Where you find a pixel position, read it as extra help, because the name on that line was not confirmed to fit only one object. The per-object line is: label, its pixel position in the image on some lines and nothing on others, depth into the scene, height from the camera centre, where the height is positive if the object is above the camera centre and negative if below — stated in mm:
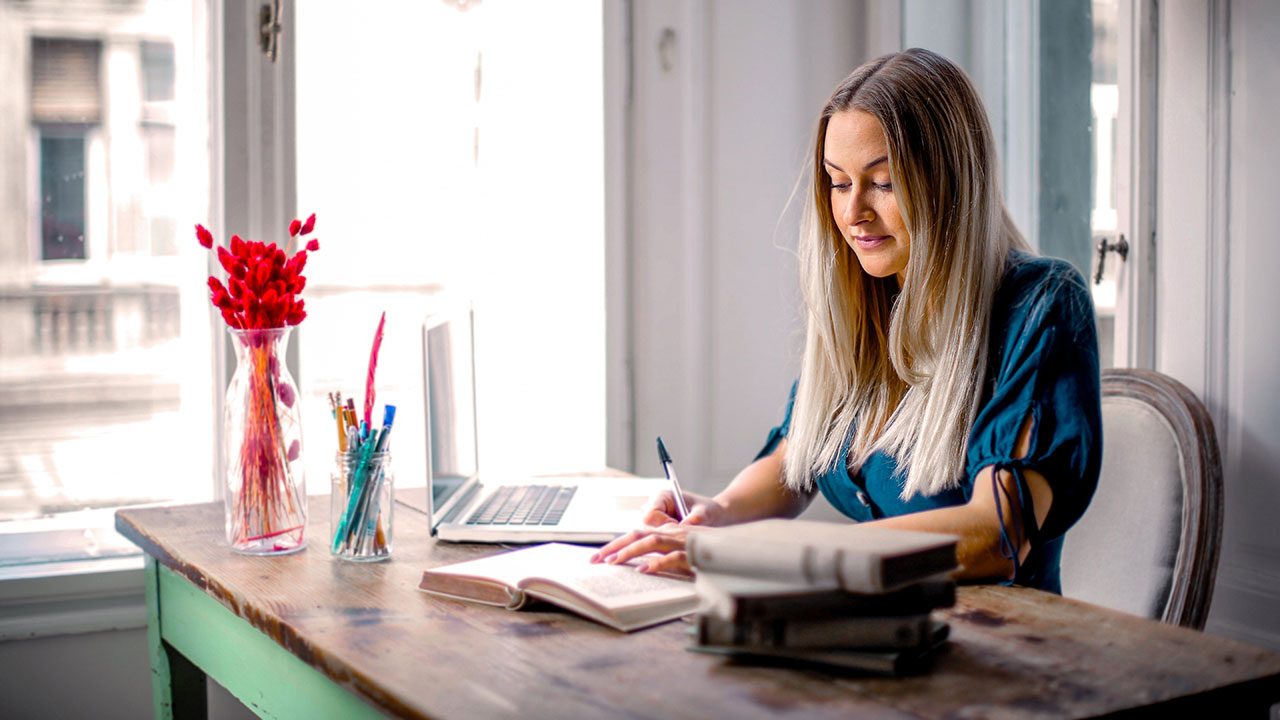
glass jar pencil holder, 1346 -256
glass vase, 1377 -190
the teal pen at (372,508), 1352 -257
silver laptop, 1408 -296
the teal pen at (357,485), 1342 -226
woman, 1239 -77
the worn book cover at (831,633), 865 -269
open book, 1033 -290
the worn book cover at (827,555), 825 -200
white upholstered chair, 1551 -325
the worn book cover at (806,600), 853 -240
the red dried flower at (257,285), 1371 +24
